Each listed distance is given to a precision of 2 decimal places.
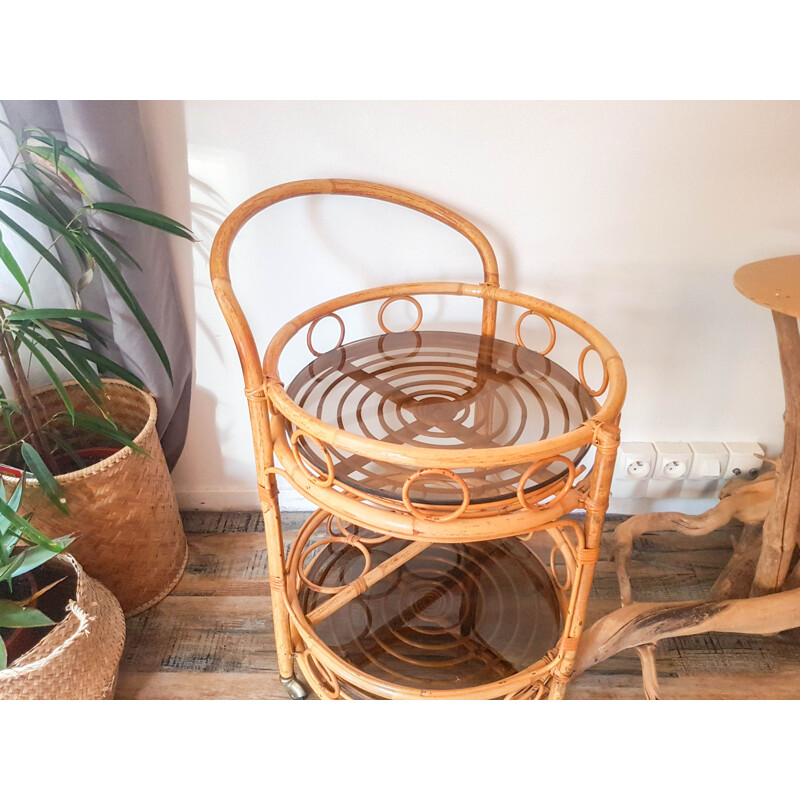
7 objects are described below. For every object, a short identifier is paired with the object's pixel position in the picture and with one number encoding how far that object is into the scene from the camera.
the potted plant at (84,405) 1.00
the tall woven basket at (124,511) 1.13
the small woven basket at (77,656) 0.94
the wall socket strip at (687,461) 1.45
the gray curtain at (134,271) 1.00
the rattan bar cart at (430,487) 0.82
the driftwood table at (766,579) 1.02
